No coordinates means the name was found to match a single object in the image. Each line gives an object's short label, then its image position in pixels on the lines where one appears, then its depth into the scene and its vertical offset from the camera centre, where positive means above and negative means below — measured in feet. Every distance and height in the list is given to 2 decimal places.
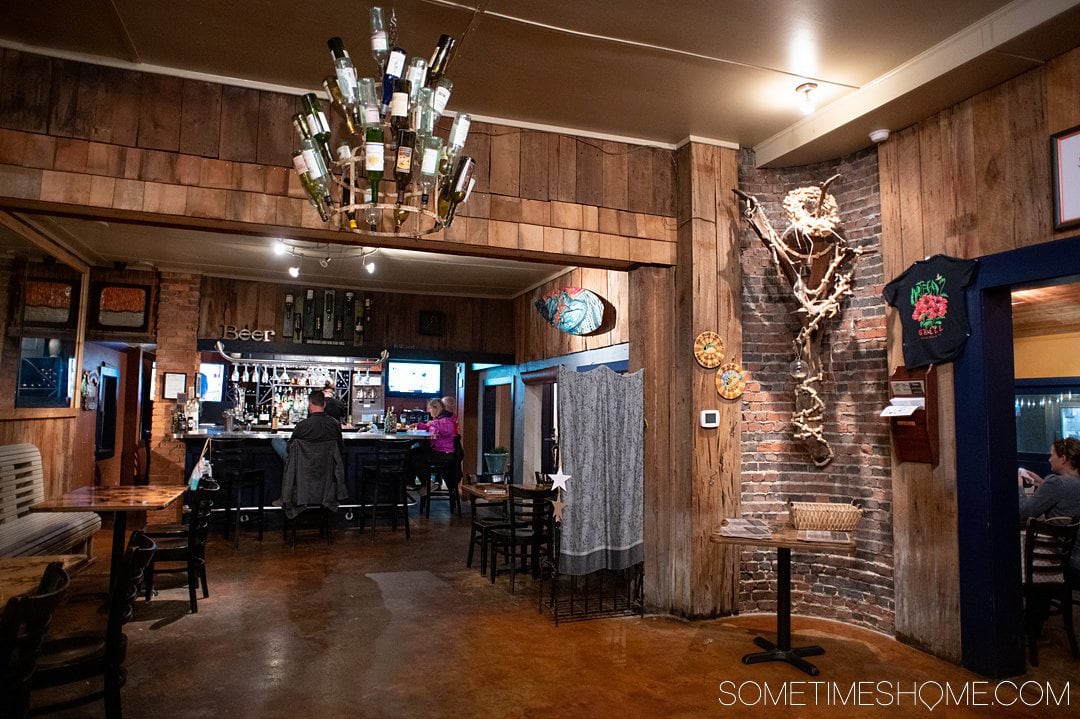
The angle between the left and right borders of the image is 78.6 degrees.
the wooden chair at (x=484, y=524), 19.51 -3.37
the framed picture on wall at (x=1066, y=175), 11.60 +4.27
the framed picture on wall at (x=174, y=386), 28.12 +0.94
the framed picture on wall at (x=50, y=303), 19.51 +3.28
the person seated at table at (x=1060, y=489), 14.98 -1.67
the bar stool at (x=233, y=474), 23.35 -2.32
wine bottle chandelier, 9.35 +4.09
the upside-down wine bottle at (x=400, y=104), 9.24 +4.29
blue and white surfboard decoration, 23.99 +3.74
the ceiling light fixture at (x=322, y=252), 24.97 +6.18
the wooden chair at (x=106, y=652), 9.00 -3.45
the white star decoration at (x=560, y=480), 15.51 -1.61
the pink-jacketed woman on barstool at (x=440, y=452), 30.58 -1.92
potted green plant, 23.29 -1.78
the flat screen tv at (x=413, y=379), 40.70 +1.97
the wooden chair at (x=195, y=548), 15.46 -3.32
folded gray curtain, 15.74 -1.39
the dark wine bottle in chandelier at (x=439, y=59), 10.00 +5.38
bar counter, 25.43 -1.75
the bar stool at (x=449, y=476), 30.58 -3.10
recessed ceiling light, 14.34 +7.03
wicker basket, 13.93 -2.17
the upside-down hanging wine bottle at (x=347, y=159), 9.88 +3.77
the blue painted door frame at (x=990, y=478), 12.69 -1.22
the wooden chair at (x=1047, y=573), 13.56 -3.27
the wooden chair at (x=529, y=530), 17.69 -3.33
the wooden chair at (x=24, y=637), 6.62 -2.42
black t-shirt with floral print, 13.44 +2.28
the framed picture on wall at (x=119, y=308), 27.94 +4.25
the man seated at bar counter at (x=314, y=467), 22.86 -2.00
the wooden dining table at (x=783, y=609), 12.75 -3.93
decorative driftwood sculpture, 15.87 +3.42
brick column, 27.58 +2.55
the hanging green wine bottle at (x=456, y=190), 10.50 +3.56
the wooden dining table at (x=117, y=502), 14.02 -2.07
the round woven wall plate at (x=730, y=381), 16.37 +0.80
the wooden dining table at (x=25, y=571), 8.34 -2.28
